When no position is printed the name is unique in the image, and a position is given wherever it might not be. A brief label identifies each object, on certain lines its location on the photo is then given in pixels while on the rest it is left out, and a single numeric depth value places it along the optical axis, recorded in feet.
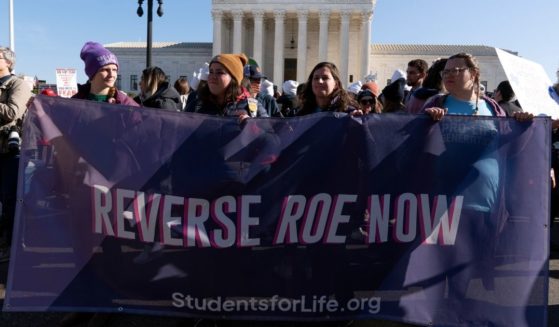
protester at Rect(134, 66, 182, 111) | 16.46
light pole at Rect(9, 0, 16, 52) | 68.87
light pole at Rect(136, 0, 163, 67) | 52.03
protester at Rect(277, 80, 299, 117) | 29.28
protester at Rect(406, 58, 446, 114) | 14.17
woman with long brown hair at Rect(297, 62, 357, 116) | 11.53
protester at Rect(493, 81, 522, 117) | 19.23
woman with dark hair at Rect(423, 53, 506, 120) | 10.98
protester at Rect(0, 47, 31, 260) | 14.01
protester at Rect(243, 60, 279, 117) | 19.95
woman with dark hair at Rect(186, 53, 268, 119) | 11.00
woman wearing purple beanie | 11.27
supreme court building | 186.70
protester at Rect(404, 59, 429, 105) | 20.31
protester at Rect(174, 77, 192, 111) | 30.07
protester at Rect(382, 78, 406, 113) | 18.23
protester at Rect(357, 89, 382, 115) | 16.17
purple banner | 9.25
